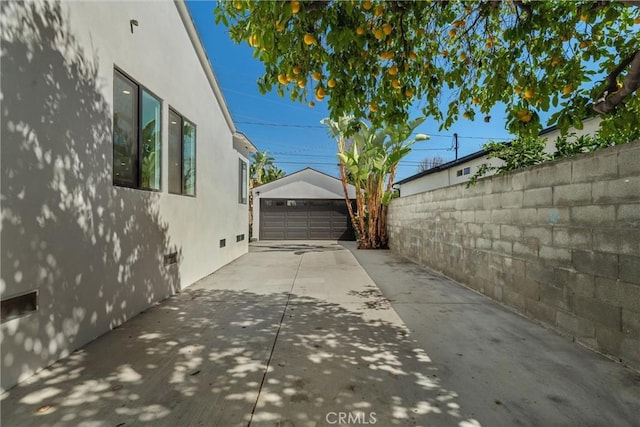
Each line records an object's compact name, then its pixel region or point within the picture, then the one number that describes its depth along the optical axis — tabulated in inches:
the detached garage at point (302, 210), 674.2
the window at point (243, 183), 412.6
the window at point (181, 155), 213.2
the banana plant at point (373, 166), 434.9
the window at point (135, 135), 151.8
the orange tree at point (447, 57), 112.3
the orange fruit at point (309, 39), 109.1
